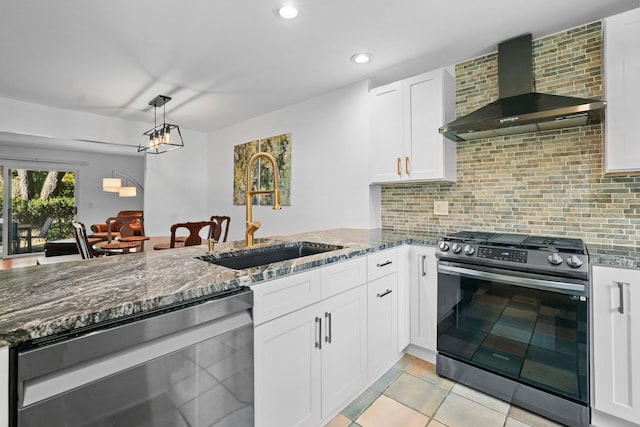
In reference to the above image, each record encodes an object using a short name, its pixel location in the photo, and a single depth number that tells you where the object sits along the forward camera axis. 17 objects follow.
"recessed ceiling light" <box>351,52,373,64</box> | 2.54
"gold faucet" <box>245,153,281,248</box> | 1.84
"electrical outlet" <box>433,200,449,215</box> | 2.70
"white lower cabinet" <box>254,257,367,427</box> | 1.26
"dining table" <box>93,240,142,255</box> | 3.48
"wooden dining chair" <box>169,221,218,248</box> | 3.19
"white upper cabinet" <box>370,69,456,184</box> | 2.47
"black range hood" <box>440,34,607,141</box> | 1.81
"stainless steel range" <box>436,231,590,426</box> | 1.60
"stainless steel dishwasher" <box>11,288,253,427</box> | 0.73
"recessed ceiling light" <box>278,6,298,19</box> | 1.92
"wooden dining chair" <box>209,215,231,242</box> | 3.78
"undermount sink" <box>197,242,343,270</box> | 1.69
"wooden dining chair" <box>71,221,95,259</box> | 2.98
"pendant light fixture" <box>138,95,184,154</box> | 3.49
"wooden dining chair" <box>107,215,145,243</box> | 3.62
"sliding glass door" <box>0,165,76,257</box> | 6.20
